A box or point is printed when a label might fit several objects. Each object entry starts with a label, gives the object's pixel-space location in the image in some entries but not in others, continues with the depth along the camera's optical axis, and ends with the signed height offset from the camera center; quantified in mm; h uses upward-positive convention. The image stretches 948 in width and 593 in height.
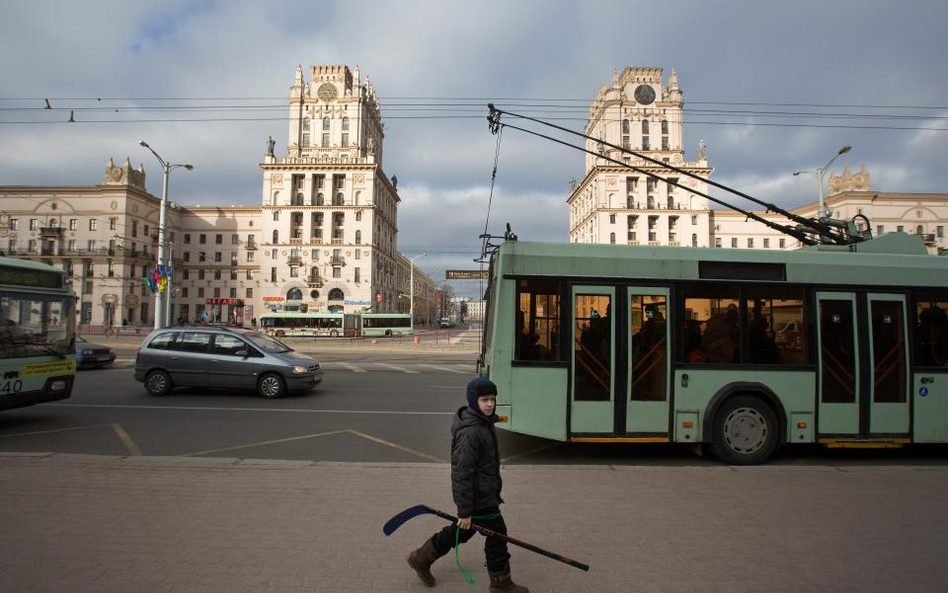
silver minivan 11766 -1265
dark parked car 17562 -1686
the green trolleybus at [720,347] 6707 -382
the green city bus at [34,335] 7863 -461
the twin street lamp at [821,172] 23950 +8078
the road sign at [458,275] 63344 +4955
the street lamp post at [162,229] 24825 +4046
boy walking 3232 -1067
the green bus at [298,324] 53125 -1345
